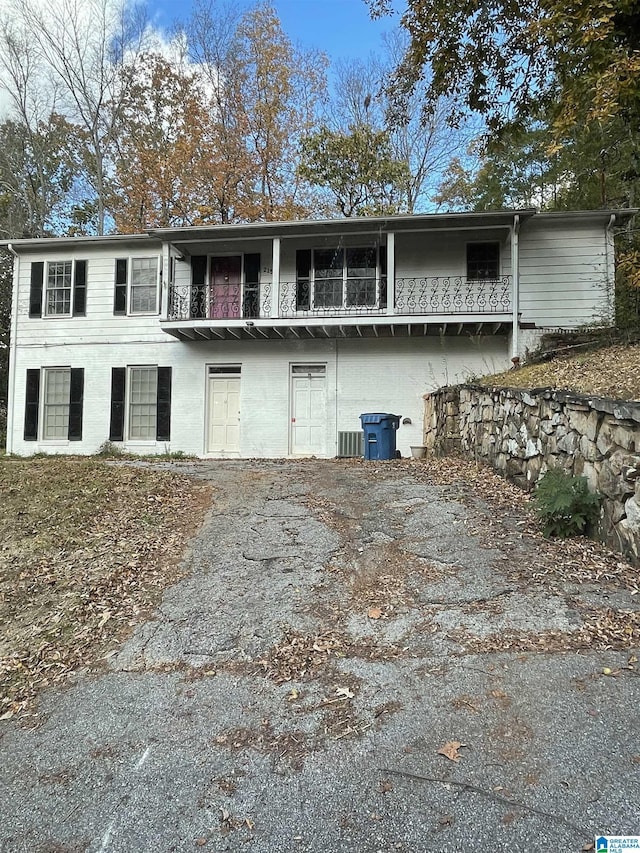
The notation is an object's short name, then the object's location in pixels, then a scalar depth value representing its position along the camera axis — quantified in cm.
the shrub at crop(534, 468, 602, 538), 432
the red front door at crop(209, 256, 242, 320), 1337
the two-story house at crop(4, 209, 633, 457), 1205
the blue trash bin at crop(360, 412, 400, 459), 1070
